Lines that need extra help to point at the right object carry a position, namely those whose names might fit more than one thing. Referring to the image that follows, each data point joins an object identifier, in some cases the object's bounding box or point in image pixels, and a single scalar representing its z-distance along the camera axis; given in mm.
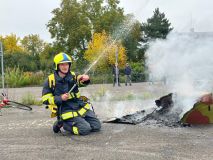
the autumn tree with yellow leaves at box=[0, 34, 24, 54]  63531
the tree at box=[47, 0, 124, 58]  32219
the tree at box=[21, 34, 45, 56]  71938
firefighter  7050
